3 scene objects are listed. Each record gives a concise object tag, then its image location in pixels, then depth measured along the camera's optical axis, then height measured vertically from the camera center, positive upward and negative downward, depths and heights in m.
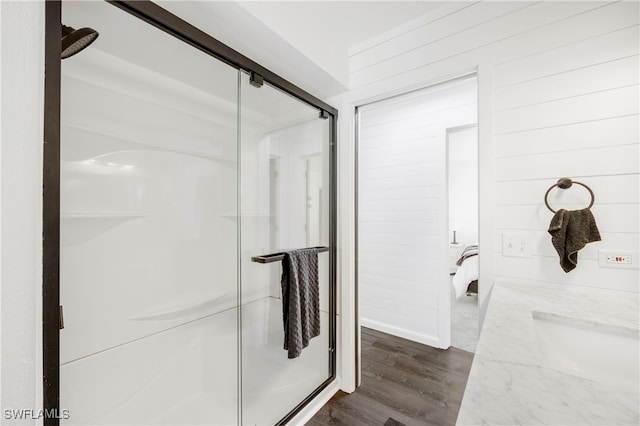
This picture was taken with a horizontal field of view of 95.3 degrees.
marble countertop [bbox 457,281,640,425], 0.47 -0.33
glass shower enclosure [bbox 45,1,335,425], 1.13 -0.06
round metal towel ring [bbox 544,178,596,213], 1.34 +0.13
